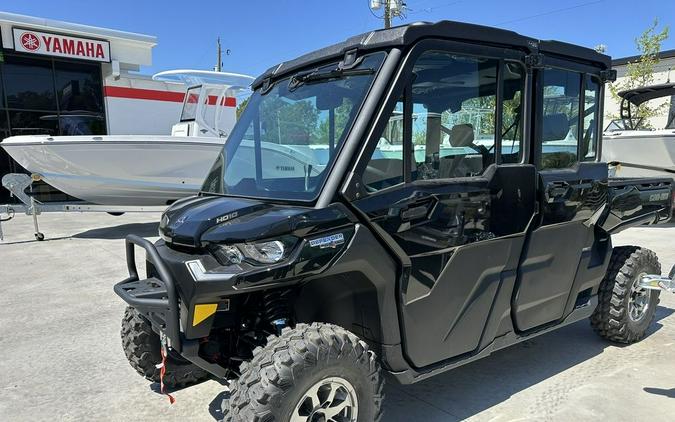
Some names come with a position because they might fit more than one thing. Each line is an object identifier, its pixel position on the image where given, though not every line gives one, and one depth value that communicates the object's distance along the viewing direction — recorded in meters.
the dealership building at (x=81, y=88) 14.18
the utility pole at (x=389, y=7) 16.56
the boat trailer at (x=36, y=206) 9.11
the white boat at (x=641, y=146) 9.89
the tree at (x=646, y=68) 17.53
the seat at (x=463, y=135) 2.94
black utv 2.28
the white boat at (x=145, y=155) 9.42
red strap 2.72
